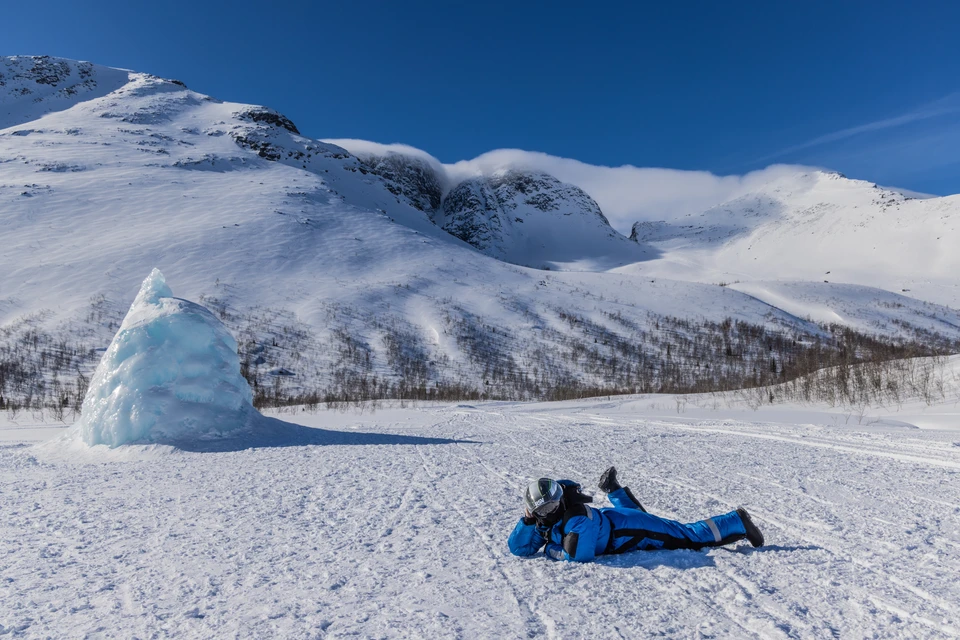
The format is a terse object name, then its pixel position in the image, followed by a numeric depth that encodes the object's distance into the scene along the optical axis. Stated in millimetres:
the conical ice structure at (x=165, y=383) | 9211
